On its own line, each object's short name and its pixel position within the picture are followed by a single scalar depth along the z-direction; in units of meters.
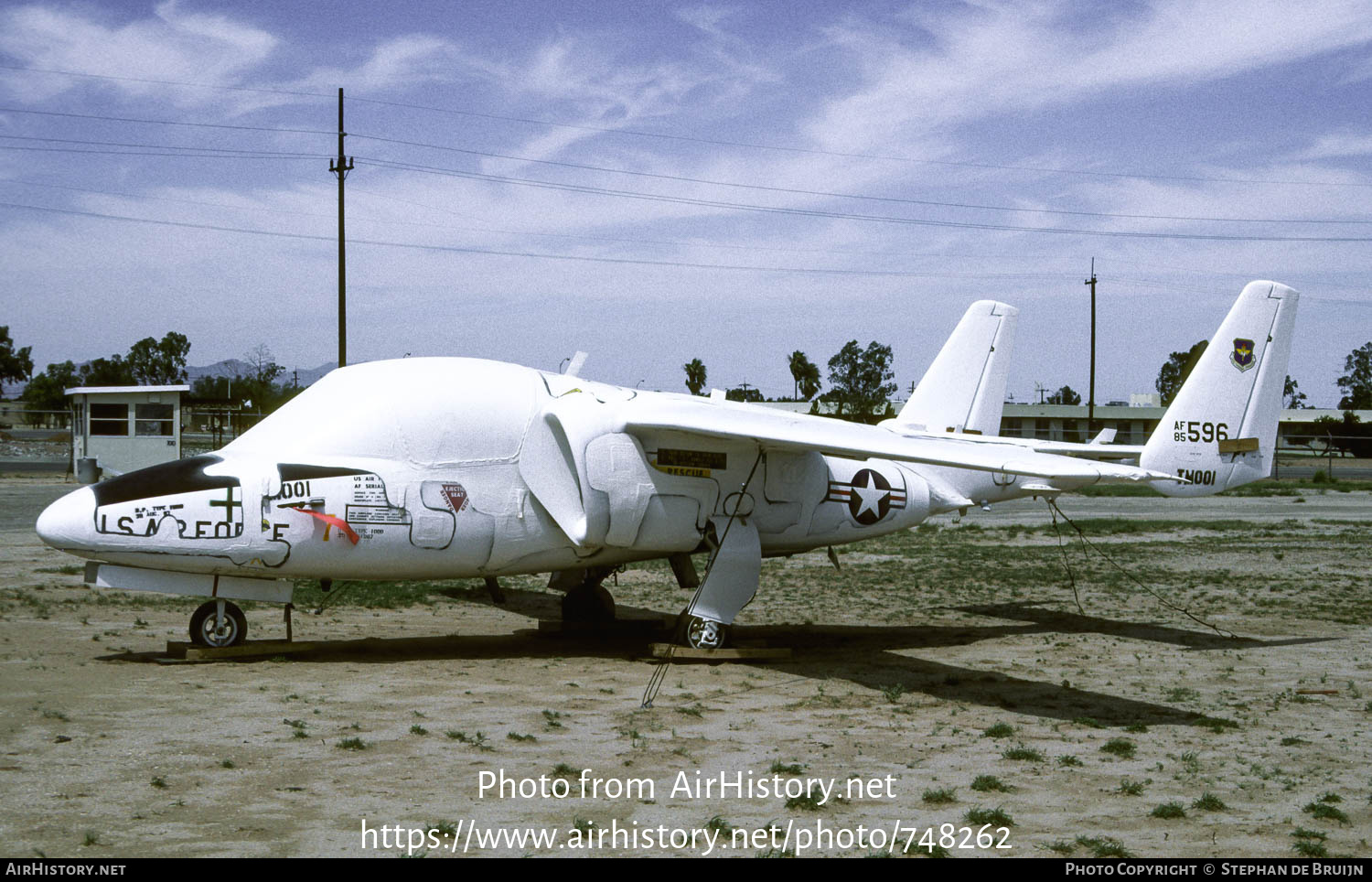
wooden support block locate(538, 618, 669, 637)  14.14
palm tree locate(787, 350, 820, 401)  83.76
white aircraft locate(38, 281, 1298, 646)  10.95
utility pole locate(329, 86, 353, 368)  31.39
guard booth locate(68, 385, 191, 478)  34.56
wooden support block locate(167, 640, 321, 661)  11.23
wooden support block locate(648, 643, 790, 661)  12.25
